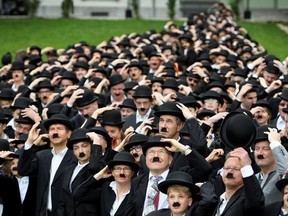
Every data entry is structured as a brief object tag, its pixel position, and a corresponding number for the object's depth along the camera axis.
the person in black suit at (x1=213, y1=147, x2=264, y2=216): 11.20
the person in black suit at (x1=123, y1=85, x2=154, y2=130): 17.89
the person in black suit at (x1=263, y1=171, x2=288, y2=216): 11.23
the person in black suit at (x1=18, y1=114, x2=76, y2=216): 15.23
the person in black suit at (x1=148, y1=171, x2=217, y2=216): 11.88
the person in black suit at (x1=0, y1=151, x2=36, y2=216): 14.96
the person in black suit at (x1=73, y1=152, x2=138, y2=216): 13.70
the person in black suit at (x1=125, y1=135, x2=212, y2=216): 13.15
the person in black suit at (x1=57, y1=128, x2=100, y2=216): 14.52
